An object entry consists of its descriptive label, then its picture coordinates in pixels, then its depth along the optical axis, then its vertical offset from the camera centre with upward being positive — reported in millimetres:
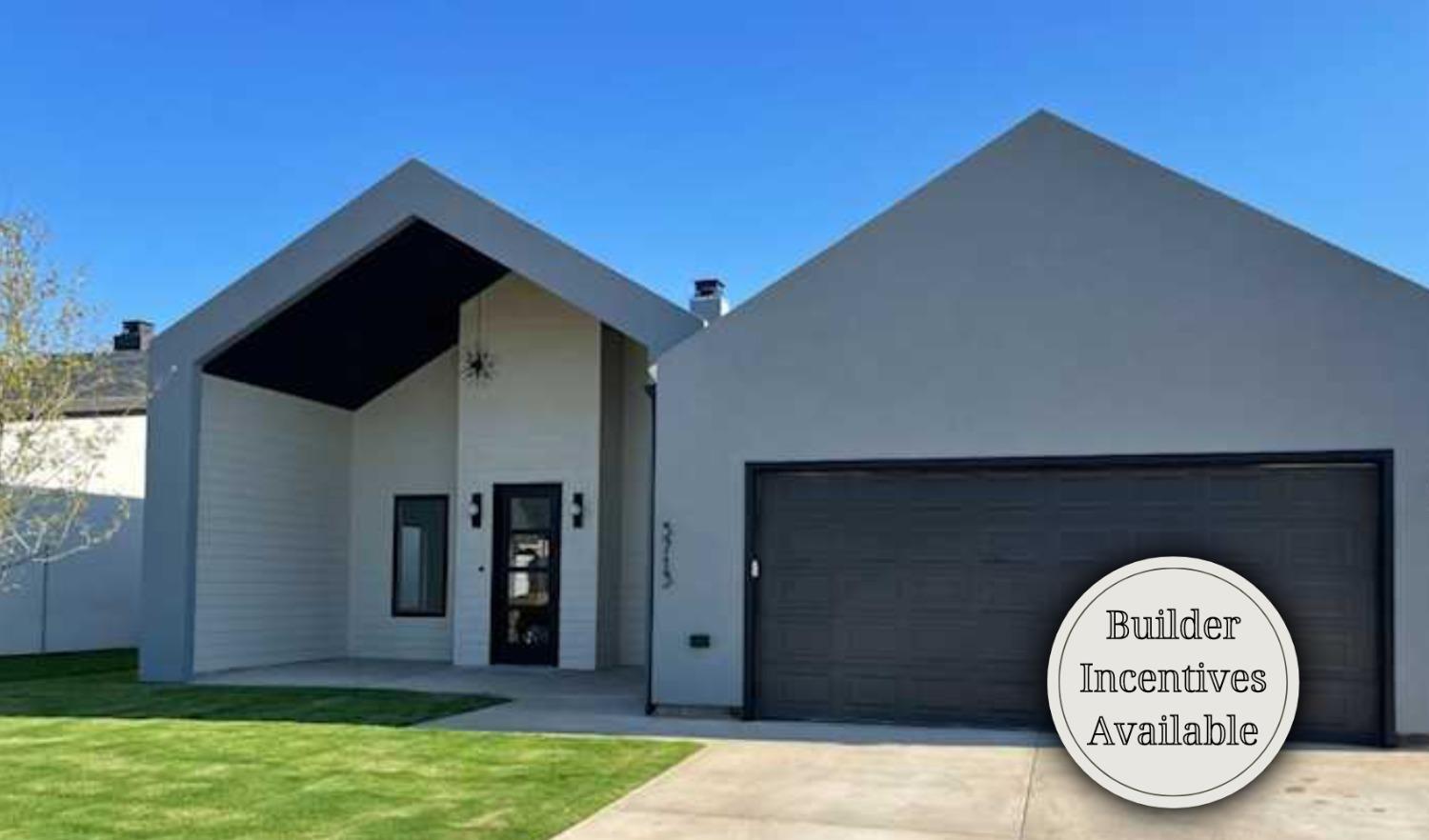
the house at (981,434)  8867 +500
